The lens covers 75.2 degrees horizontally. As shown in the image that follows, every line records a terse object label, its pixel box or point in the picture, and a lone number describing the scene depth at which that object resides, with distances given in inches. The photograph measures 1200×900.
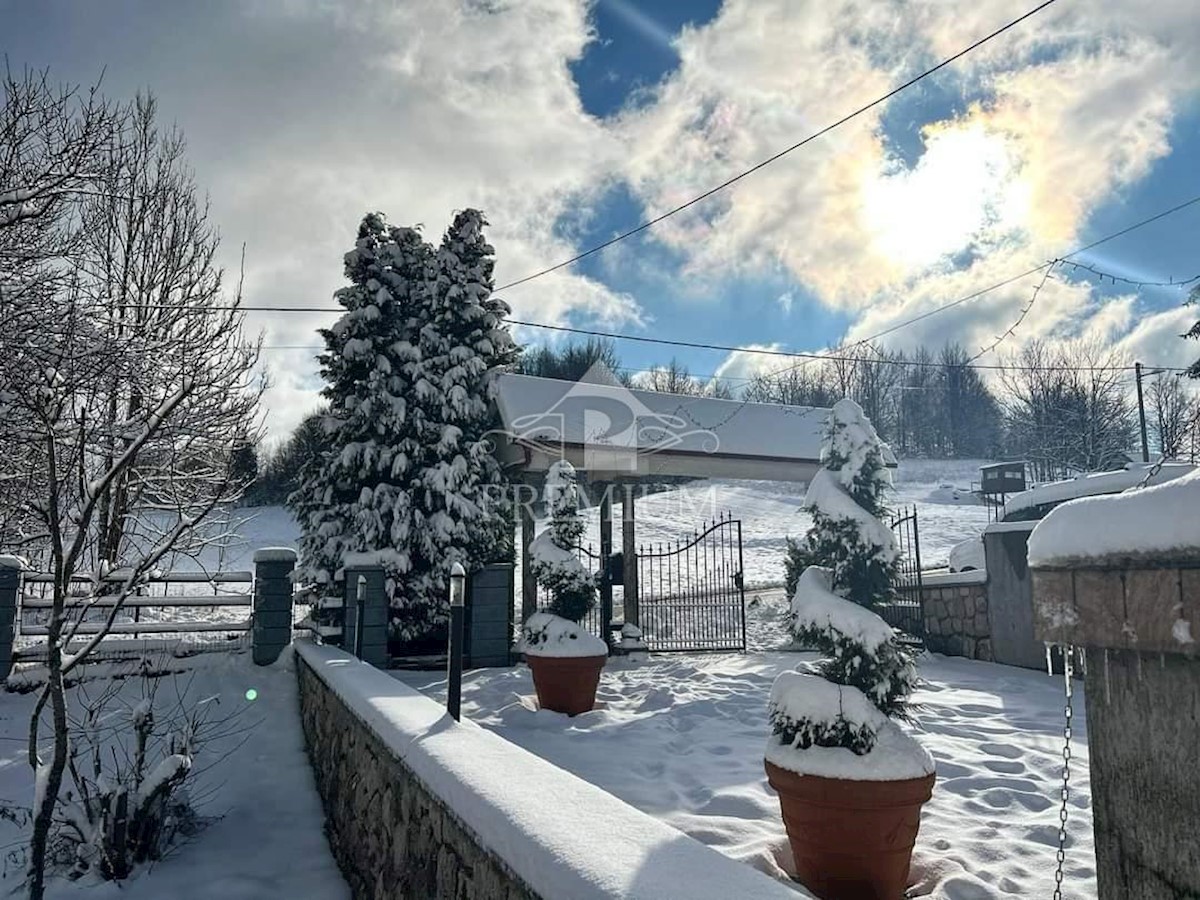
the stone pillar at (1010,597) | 320.8
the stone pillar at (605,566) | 365.4
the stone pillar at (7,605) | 273.4
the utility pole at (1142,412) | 738.2
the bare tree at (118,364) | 115.5
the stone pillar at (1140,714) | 42.7
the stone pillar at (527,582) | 368.5
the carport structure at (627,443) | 375.6
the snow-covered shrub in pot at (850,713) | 118.1
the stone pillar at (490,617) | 353.1
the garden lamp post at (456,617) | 158.7
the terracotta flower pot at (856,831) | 117.3
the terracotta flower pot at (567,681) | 248.8
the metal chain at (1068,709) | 53.7
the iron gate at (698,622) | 418.9
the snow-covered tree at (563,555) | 282.7
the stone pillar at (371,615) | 304.0
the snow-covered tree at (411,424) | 372.2
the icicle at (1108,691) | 48.0
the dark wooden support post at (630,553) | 383.6
